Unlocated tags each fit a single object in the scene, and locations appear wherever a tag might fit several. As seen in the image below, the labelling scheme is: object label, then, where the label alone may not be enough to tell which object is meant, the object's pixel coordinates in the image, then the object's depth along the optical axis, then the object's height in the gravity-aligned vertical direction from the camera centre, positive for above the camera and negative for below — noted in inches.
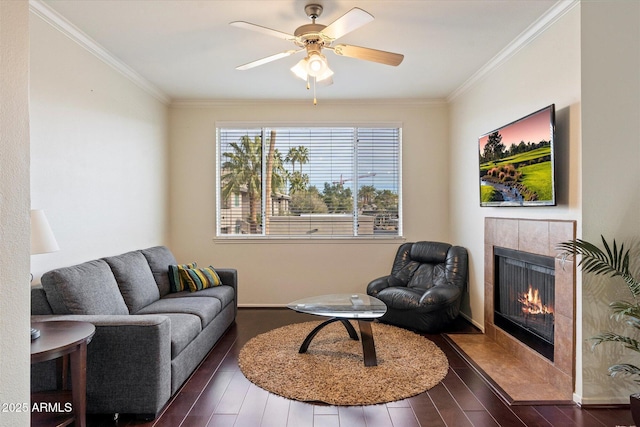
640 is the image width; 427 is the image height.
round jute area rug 101.6 -50.0
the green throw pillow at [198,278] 149.9 -27.5
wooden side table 72.4 -32.3
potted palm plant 83.9 -16.8
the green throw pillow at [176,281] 149.3 -28.1
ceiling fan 92.1 +45.8
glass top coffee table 117.6 -33.0
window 193.9 +19.1
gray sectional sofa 87.6 -32.9
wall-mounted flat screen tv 103.0 +16.2
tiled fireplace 99.1 -26.7
